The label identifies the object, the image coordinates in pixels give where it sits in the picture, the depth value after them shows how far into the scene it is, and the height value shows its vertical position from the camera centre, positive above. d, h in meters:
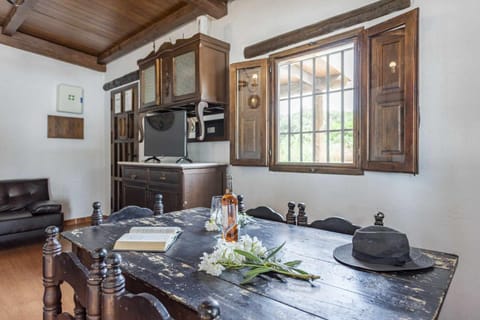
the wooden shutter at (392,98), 1.96 +0.41
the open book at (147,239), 1.23 -0.35
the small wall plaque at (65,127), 4.79 +0.50
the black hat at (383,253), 1.03 -0.34
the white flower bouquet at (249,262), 0.97 -0.36
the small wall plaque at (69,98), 4.85 +0.98
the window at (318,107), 2.50 +0.45
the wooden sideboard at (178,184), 3.04 -0.29
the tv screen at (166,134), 3.46 +0.28
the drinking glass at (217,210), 1.47 -0.27
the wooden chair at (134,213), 1.90 -0.36
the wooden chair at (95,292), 0.64 -0.34
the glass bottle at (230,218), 1.28 -0.26
